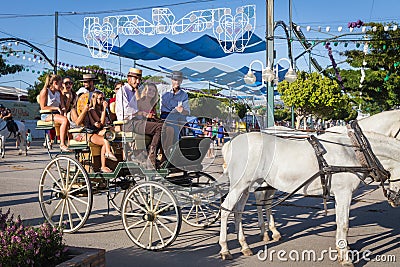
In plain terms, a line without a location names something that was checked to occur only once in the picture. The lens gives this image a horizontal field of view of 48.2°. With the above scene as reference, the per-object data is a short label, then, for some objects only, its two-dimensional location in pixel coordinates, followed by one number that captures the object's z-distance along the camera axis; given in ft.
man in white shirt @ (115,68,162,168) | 21.22
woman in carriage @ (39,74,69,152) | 24.17
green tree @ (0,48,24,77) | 97.18
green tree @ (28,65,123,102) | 129.00
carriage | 20.21
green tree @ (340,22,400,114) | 59.43
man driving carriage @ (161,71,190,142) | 21.65
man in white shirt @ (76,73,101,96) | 26.55
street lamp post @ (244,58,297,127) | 36.60
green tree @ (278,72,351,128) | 82.28
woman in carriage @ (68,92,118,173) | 22.91
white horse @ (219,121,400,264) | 18.29
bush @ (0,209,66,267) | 12.04
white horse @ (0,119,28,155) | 67.51
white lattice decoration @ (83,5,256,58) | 42.80
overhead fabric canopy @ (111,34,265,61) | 47.67
